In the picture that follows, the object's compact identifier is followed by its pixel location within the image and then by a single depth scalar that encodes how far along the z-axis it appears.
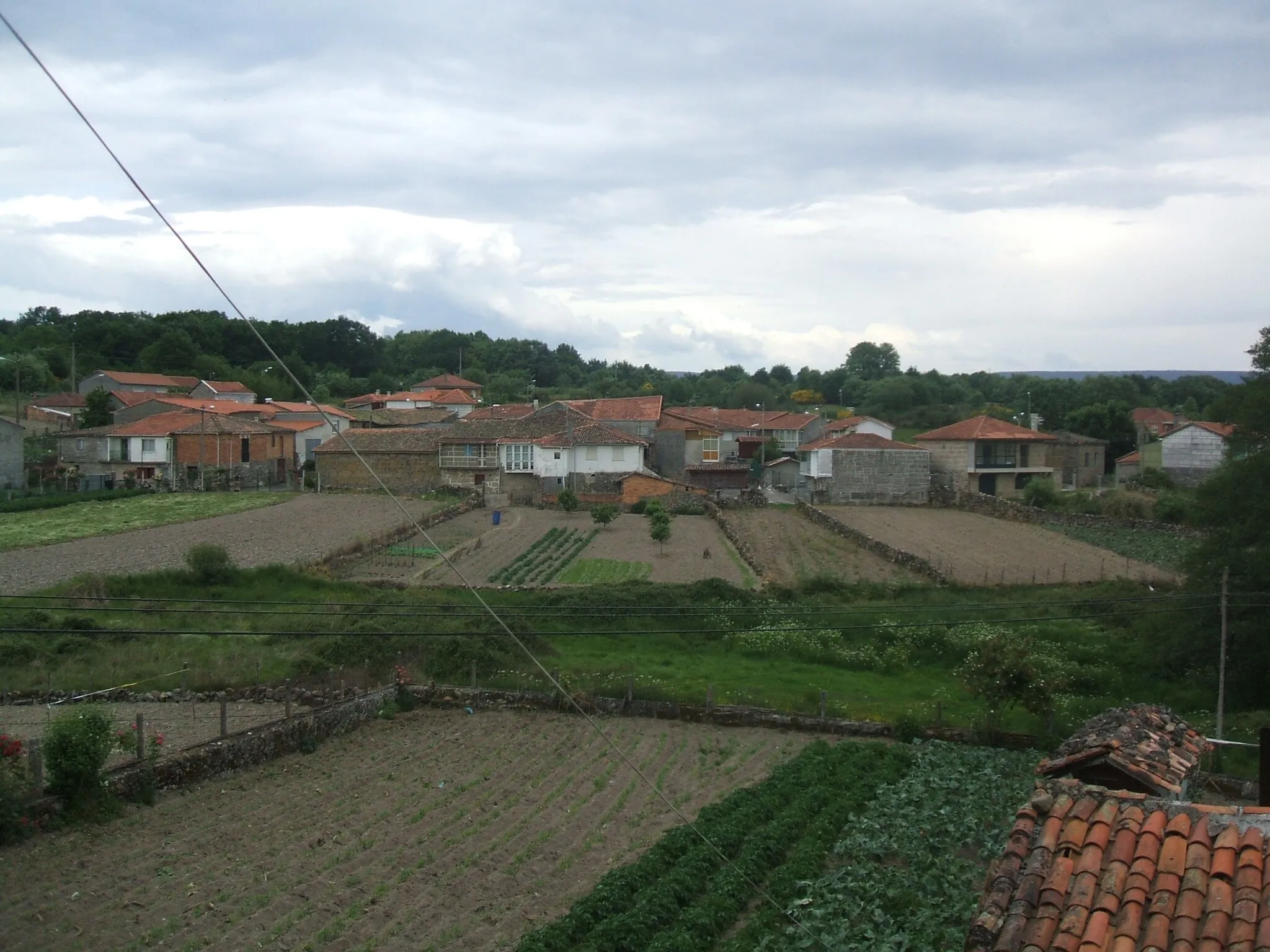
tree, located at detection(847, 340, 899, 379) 152.75
